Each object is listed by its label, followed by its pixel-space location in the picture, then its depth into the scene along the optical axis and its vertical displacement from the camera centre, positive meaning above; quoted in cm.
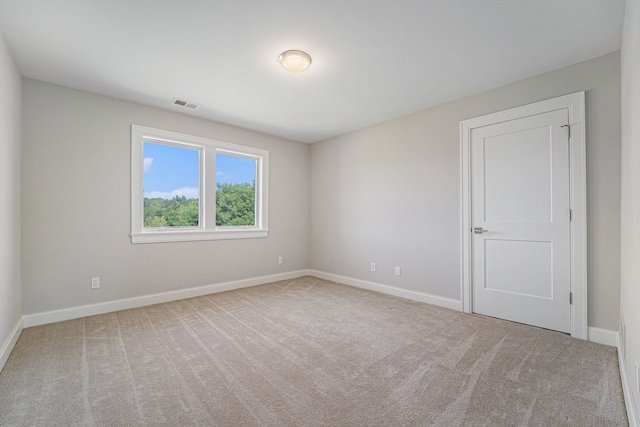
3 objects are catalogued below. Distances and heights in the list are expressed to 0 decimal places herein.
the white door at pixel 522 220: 269 -5
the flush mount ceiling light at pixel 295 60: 244 +135
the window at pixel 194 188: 361 +40
